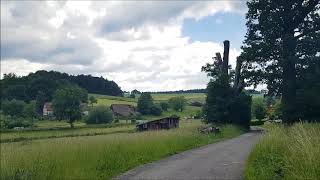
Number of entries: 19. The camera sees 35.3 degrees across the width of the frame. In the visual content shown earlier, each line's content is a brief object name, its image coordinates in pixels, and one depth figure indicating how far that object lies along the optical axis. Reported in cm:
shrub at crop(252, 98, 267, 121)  8719
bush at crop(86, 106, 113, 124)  10838
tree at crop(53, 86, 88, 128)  10831
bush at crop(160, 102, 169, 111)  14158
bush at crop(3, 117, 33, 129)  9711
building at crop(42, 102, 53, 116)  13326
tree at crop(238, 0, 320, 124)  3609
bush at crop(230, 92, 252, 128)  4912
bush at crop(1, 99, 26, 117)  12508
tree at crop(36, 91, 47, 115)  14412
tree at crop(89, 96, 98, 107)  13899
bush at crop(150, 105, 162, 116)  12988
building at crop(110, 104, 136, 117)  12683
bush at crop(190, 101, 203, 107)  15980
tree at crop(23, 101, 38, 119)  11750
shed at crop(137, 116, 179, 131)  5522
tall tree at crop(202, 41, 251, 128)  4841
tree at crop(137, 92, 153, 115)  12962
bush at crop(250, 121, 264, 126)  7706
